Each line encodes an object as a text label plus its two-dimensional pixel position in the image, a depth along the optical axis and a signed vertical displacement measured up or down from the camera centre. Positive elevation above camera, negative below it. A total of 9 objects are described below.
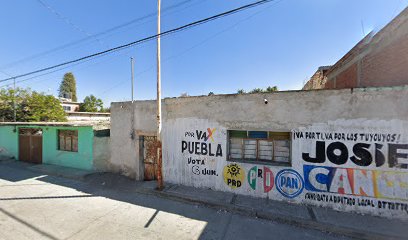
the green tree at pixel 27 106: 18.97 +1.16
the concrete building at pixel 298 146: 5.09 -0.87
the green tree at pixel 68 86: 55.87 +9.15
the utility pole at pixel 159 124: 7.08 -0.23
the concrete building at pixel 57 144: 9.74 -1.48
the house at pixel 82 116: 26.67 +0.29
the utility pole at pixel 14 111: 18.84 +0.62
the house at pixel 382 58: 5.30 +1.92
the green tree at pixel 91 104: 42.85 +3.18
